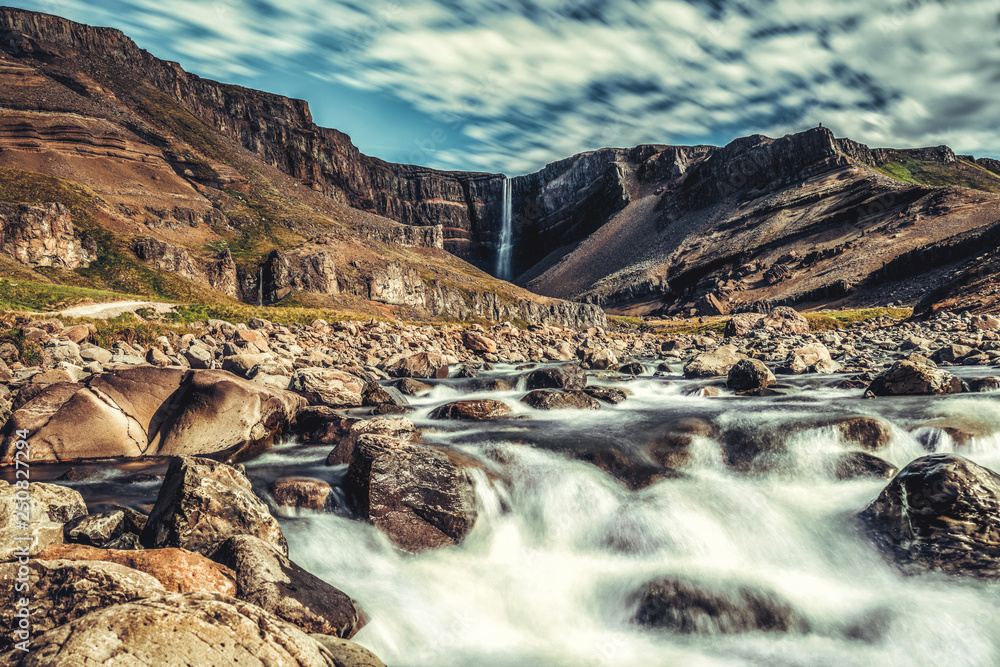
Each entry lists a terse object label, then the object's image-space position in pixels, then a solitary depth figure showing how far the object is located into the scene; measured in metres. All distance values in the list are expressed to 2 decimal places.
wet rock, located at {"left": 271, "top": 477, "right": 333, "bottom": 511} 9.08
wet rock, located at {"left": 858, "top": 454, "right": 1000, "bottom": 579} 7.51
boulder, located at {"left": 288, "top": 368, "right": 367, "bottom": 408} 17.12
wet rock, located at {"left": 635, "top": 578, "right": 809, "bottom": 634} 6.99
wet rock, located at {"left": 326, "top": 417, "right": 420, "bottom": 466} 11.20
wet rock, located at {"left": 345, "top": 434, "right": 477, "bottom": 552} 8.80
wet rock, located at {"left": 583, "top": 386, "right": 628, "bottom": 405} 18.94
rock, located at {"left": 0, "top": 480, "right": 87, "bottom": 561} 5.47
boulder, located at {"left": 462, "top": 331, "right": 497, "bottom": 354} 43.25
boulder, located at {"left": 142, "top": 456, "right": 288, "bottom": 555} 6.43
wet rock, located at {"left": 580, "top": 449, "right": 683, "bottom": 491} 10.62
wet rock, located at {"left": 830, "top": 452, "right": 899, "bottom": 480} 10.20
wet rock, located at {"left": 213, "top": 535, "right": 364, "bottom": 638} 5.55
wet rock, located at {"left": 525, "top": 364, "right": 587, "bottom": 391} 22.09
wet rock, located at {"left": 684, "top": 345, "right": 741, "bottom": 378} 25.16
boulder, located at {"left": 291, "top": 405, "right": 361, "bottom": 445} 12.88
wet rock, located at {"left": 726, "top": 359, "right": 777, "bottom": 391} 19.17
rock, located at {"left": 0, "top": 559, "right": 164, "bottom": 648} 4.32
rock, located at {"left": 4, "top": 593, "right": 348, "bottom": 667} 3.65
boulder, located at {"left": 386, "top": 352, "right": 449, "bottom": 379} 26.88
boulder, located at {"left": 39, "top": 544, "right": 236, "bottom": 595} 5.06
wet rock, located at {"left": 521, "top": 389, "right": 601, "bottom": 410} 17.42
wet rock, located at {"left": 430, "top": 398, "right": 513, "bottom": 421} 16.11
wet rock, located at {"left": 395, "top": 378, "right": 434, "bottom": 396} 21.11
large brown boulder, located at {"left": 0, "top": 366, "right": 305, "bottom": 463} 10.84
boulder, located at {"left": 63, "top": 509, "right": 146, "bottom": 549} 6.14
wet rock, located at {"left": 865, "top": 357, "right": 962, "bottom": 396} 15.29
